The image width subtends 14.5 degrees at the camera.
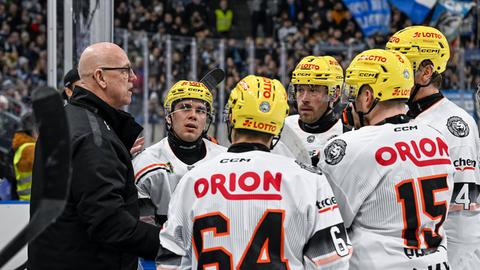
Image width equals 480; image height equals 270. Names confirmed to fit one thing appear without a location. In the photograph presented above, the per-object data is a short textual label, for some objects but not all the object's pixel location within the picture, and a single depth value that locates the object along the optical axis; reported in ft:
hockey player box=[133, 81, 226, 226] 31.91
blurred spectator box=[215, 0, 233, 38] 116.74
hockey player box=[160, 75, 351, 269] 22.19
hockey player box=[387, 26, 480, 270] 30.32
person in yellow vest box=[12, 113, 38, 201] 53.52
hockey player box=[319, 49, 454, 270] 24.92
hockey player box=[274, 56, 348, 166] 34.21
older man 24.83
